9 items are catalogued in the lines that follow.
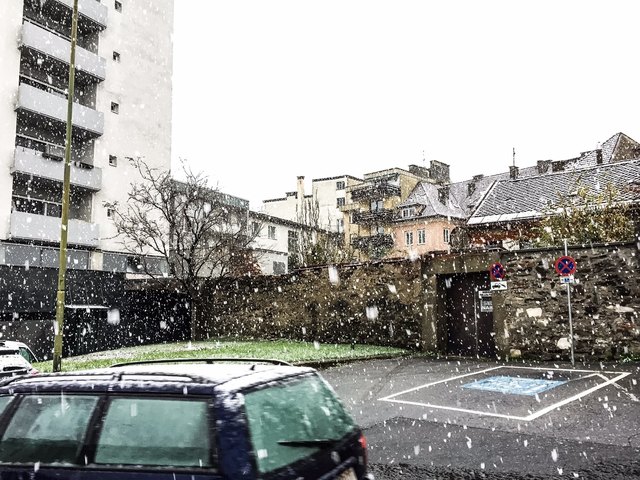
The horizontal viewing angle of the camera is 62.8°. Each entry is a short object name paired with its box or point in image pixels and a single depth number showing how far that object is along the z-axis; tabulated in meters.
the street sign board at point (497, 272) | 15.38
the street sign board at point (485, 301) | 16.28
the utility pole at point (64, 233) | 11.72
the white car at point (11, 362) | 8.11
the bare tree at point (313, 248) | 33.22
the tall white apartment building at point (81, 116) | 27.55
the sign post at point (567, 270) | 13.23
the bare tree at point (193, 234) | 23.88
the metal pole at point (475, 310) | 16.52
